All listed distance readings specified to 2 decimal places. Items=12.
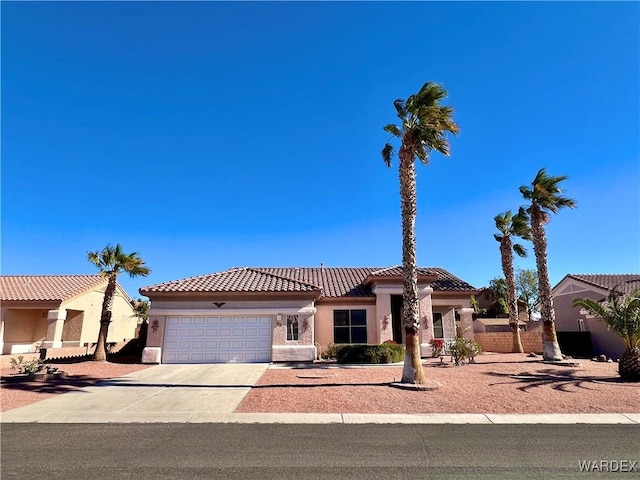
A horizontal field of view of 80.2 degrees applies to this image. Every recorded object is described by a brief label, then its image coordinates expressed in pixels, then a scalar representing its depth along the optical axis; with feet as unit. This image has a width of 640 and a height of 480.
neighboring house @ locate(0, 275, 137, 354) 88.38
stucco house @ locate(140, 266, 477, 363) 64.28
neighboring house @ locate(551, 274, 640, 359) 81.25
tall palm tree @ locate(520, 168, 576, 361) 65.21
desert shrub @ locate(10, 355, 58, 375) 44.93
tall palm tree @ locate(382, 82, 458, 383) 42.19
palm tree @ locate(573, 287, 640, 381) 44.34
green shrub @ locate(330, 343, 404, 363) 60.70
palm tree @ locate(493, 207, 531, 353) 80.38
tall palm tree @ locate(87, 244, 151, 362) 65.41
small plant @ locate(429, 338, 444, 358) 63.57
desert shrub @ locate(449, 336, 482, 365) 57.00
